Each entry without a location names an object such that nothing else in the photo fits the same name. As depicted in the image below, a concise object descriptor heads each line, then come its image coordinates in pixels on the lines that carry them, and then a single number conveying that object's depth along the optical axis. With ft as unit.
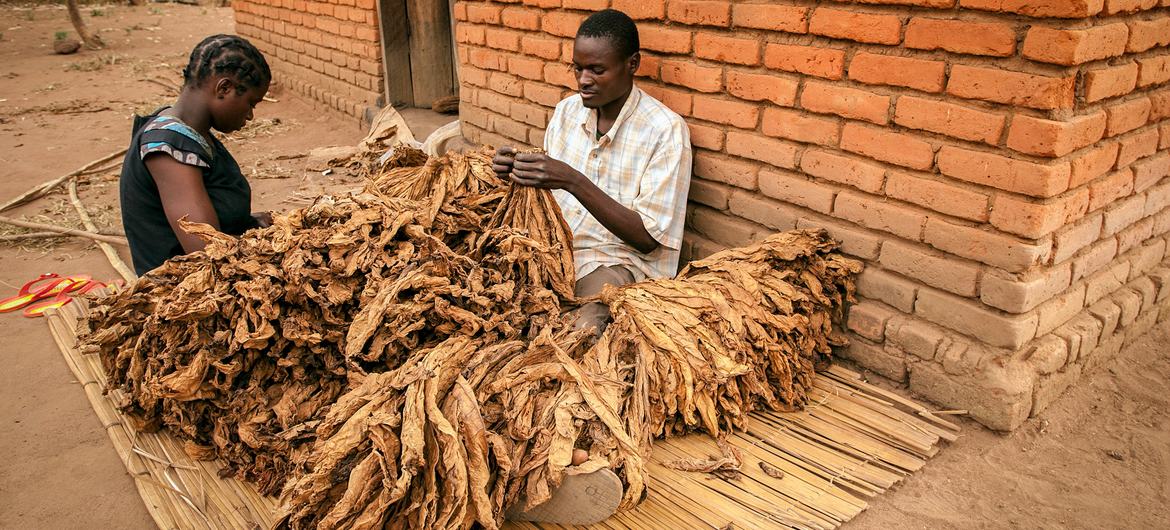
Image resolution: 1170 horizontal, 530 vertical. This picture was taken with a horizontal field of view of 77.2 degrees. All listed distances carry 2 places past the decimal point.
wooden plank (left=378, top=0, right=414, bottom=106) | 20.47
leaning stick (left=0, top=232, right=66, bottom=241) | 15.21
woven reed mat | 7.04
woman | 8.88
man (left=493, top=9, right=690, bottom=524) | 9.30
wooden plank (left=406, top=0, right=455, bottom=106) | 21.25
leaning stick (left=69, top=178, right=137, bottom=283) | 13.66
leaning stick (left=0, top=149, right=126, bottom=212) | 17.40
